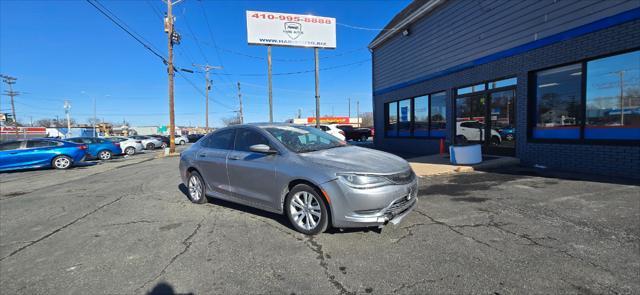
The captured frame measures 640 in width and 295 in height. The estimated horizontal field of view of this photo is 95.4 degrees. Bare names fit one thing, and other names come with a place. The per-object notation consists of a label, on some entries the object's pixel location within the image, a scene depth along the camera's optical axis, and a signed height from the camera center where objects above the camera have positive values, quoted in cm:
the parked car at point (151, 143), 2791 -70
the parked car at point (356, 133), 2530 -14
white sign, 1548 +560
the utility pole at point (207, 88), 4188 +680
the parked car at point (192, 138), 4401 -51
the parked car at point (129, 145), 2069 -70
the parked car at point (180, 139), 3895 -61
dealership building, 664 +147
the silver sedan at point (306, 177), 332 -58
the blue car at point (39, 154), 1196 -68
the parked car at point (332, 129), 1854 +19
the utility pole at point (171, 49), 1966 +594
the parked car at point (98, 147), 1692 -63
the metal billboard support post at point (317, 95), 1466 +189
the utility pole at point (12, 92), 5146 +847
